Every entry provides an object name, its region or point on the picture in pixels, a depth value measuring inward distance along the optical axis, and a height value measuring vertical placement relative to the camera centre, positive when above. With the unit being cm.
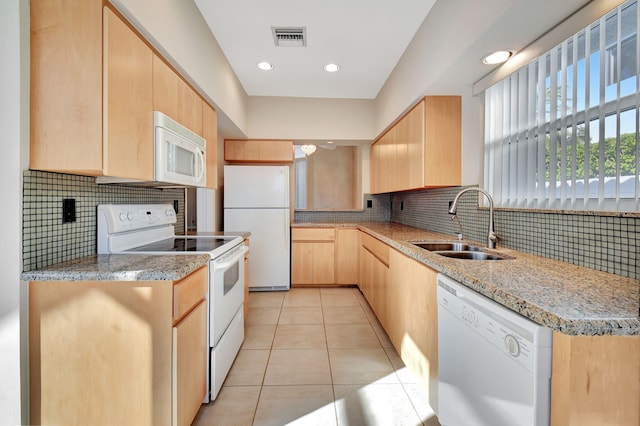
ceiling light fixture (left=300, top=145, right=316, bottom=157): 392 +84
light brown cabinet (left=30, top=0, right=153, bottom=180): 116 +51
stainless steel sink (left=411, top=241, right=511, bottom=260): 178 -27
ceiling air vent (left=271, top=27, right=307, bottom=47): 226 +142
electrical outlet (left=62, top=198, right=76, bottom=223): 138 -1
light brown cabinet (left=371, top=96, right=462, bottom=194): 232 +57
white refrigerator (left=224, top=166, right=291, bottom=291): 355 -5
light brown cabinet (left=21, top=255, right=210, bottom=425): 117 -56
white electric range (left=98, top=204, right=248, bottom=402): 162 -24
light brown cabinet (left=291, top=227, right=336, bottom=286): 380 -59
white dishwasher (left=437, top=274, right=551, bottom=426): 81 -53
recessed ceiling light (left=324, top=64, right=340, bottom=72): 283 +143
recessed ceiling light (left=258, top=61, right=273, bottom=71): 280 +143
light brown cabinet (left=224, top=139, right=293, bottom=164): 375 +77
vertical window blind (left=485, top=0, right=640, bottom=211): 116 +43
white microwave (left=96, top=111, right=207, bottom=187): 154 +33
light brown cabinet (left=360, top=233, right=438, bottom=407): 154 -67
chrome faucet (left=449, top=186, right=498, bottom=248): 183 -14
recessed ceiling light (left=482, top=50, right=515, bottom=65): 163 +90
